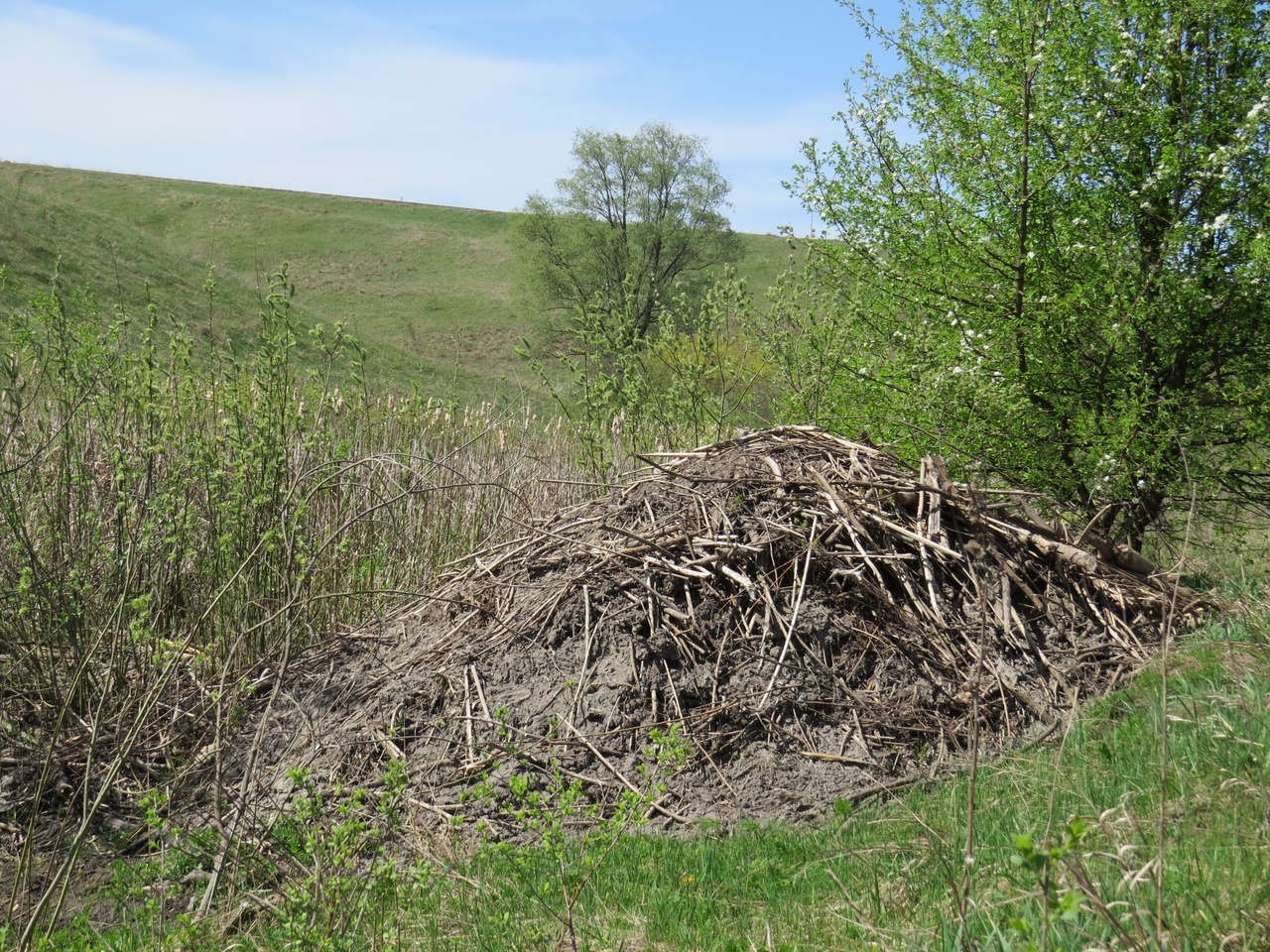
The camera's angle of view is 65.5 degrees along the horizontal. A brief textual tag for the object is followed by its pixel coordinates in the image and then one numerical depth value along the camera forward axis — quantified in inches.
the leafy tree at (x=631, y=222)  1608.0
